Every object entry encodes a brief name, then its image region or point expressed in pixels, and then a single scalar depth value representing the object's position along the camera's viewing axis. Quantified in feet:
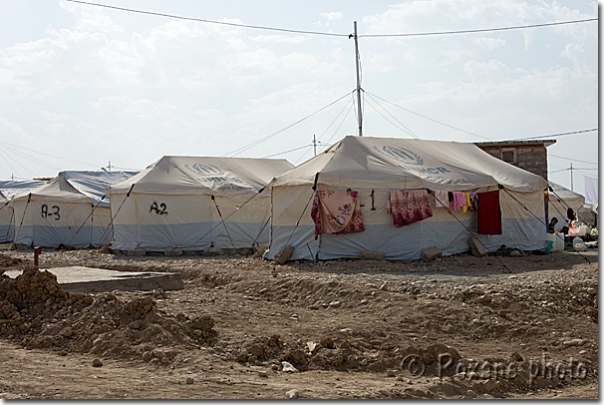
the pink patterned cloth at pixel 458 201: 51.08
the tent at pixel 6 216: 102.63
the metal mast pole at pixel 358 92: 82.94
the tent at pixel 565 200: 97.17
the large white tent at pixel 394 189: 49.85
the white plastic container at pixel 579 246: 64.23
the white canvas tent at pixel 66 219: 82.94
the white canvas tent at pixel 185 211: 66.18
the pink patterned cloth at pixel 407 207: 49.37
